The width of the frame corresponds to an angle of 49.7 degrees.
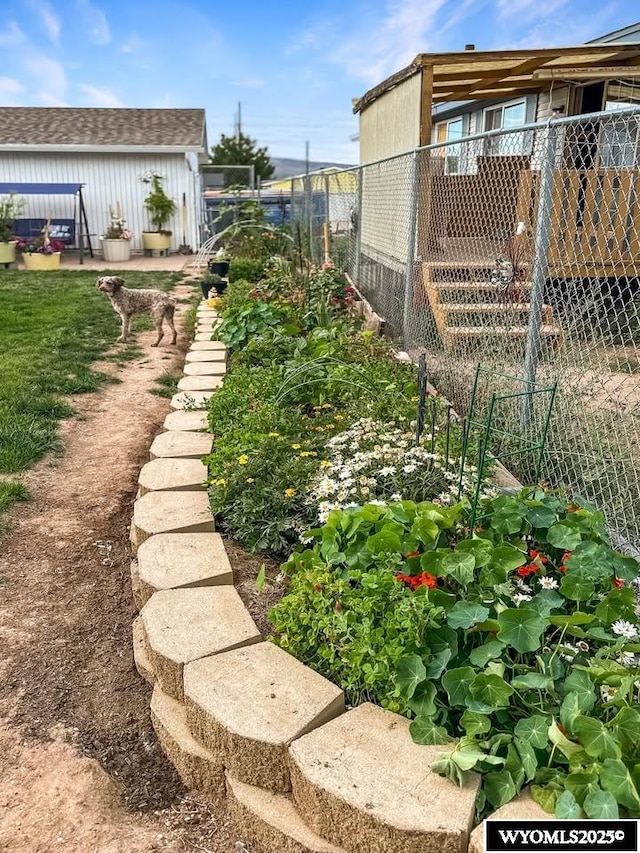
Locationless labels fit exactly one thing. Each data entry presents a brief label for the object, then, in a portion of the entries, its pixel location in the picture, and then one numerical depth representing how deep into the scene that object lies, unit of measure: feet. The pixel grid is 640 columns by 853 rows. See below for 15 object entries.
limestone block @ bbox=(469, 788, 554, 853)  4.75
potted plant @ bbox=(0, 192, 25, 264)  44.80
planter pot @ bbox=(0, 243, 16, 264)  44.65
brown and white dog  23.08
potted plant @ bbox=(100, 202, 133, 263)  51.21
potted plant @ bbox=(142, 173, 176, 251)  54.08
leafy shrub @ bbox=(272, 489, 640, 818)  5.07
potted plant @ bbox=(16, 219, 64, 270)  45.09
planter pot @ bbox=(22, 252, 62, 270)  45.09
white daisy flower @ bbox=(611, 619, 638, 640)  6.02
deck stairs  13.25
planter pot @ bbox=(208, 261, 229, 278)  33.60
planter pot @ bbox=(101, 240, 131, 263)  51.16
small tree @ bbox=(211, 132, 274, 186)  160.35
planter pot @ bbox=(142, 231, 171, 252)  54.65
